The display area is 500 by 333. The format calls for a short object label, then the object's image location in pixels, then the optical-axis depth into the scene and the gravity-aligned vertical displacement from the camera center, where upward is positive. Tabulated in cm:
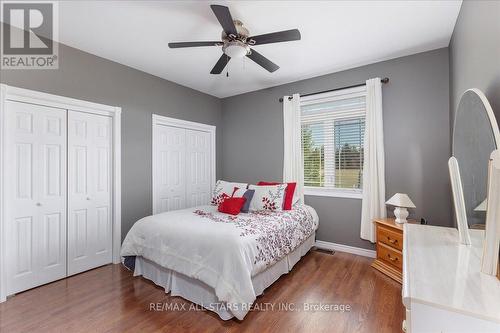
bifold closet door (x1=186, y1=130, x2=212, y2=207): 421 +2
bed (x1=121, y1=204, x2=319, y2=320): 190 -80
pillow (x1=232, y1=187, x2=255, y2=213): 312 -37
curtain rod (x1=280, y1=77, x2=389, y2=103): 313 +117
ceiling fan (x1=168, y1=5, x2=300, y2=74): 198 +116
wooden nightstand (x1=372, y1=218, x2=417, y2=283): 260 -93
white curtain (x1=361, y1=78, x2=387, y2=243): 311 +5
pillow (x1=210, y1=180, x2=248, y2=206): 342 -34
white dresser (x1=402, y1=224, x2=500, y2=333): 78 -47
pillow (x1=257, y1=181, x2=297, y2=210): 320 -39
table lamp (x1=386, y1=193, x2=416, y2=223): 270 -43
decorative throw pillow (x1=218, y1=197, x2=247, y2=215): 295 -47
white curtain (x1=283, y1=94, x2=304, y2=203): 378 +37
